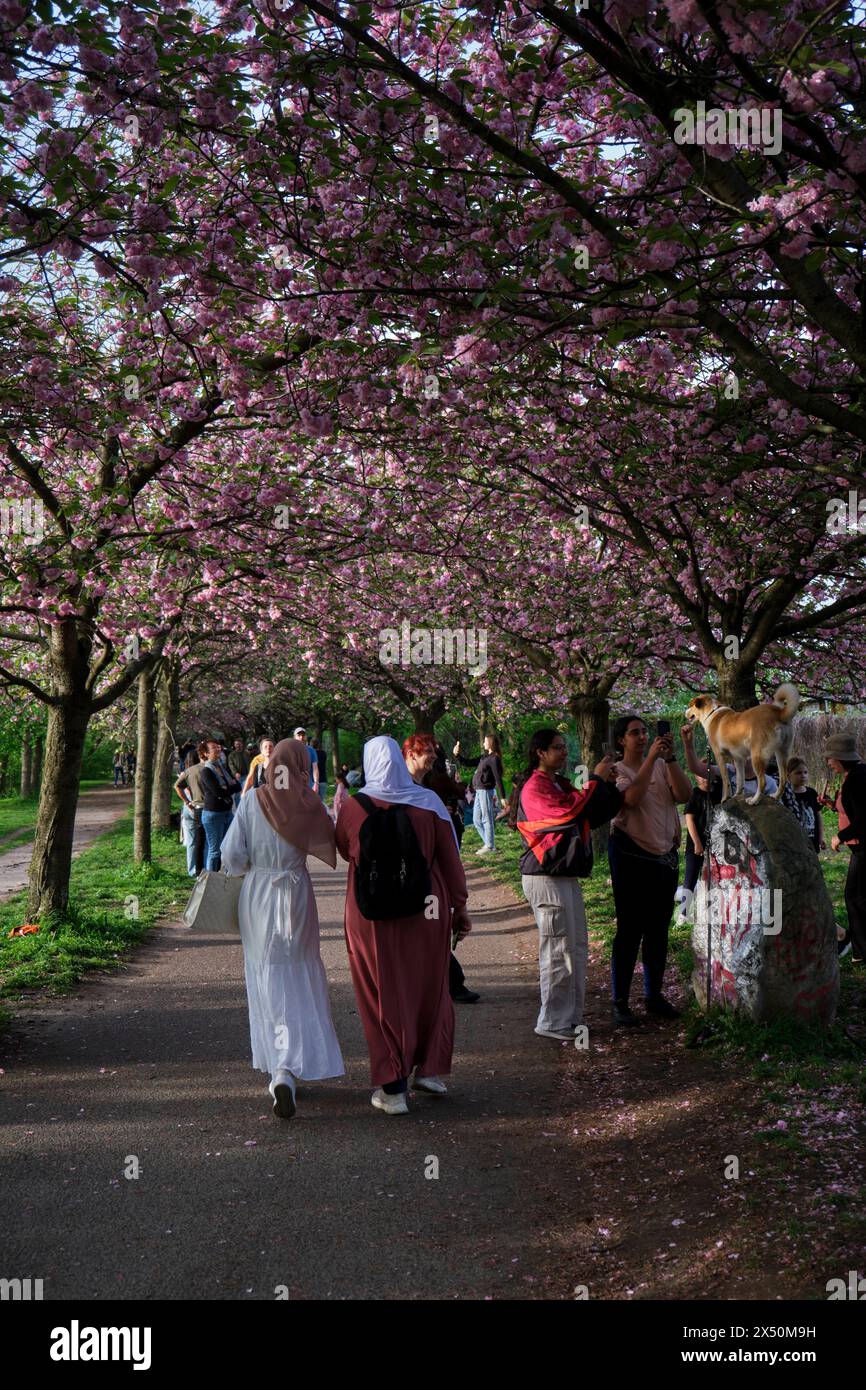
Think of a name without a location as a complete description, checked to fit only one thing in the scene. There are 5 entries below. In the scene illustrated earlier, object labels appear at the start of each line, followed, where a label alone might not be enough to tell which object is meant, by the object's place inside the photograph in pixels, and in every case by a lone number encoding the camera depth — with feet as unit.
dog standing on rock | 22.30
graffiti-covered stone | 22.15
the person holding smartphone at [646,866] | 25.89
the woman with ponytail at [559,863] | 24.50
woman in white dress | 21.06
